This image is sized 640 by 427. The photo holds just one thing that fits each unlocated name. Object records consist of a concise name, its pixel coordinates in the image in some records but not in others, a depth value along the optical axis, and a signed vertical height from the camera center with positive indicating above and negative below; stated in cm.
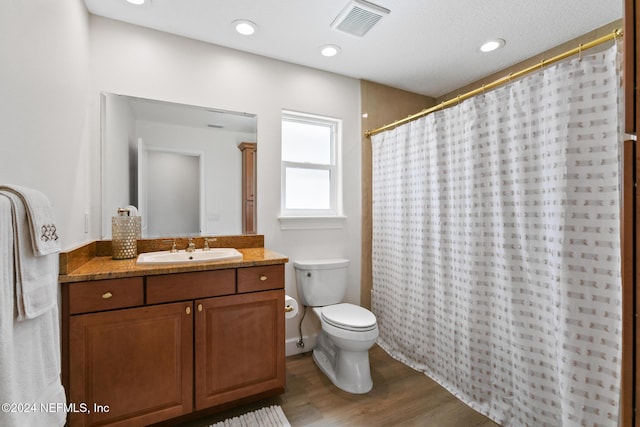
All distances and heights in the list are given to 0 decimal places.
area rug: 157 -119
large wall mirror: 185 +35
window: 246 +42
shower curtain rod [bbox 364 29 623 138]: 118 +74
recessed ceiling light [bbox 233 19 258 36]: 185 +127
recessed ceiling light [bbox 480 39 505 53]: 203 +125
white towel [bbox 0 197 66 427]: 66 -40
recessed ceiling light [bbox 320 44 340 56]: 212 +127
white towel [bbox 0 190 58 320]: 75 -16
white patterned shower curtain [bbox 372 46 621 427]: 122 -20
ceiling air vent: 169 +125
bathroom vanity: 129 -64
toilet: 187 -77
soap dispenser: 168 -13
